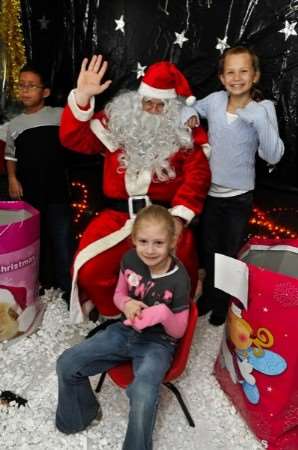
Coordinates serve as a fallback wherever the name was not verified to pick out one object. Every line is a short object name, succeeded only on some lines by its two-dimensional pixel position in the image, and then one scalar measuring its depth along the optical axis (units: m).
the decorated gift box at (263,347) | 1.48
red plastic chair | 1.61
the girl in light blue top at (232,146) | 1.88
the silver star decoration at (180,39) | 2.21
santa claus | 2.00
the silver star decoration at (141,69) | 2.29
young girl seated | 1.51
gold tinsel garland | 2.31
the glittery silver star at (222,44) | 2.15
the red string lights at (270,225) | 2.30
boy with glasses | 2.19
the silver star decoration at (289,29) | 2.04
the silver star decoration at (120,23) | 2.27
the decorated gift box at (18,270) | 1.98
